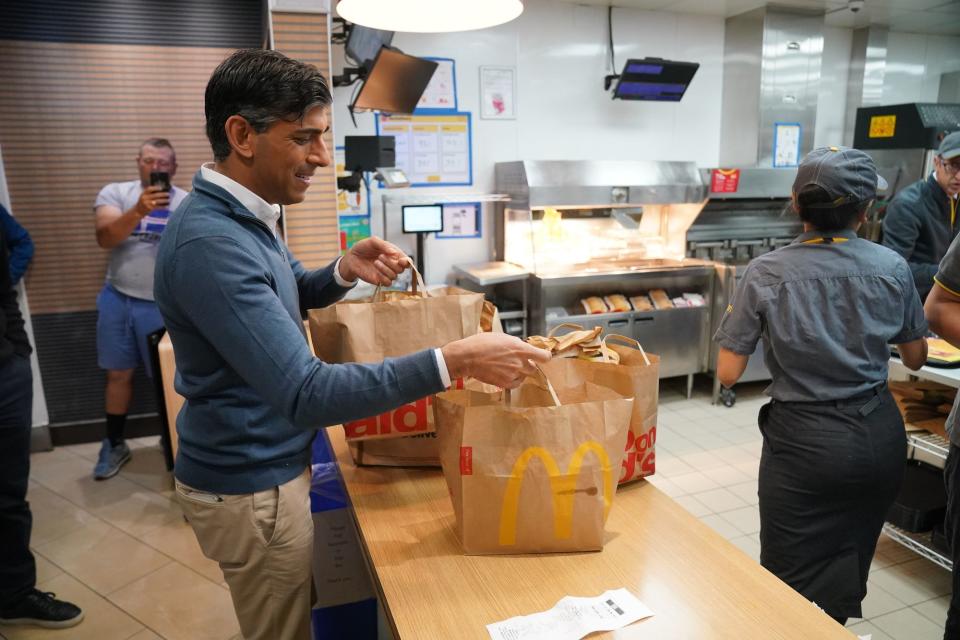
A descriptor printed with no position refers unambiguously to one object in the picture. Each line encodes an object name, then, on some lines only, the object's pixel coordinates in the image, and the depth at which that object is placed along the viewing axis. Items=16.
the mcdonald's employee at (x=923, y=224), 3.10
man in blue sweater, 1.10
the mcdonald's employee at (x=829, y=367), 1.67
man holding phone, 3.44
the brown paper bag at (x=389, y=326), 1.42
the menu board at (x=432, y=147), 4.45
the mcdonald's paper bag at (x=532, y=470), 1.16
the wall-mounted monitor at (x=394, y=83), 3.45
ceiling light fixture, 1.44
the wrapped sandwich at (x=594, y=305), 4.45
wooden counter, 1.06
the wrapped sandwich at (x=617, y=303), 4.47
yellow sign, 4.66
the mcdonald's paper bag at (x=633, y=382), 1.40
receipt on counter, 1.03
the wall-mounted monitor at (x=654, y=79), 4.60
